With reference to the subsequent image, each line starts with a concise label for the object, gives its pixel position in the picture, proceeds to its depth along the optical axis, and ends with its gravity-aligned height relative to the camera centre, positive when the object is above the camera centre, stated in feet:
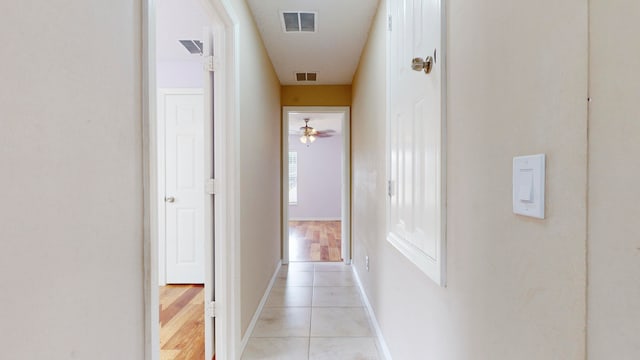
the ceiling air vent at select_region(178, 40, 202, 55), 10.16 +4.12
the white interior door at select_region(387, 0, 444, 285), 3.84 +0.53
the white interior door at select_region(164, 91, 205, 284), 11.92 -0.48
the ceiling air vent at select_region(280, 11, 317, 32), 8.43 +4.13
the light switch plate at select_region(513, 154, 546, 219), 2.14 -0.07
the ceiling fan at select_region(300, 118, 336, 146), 23.46 +3.26
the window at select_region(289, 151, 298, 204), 30.89 -0.19
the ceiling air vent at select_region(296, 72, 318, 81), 13.02 +3.97
